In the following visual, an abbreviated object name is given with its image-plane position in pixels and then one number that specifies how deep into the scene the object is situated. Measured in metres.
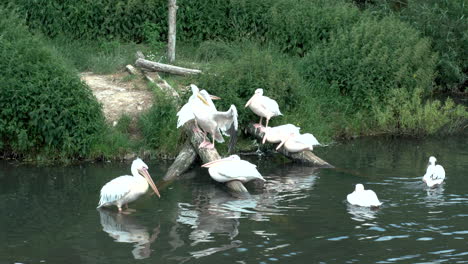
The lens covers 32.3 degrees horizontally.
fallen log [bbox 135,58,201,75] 16.58
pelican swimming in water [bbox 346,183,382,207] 10.80
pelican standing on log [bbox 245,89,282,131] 14.13
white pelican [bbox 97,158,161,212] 10.89
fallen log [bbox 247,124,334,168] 13.52
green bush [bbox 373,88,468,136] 15.98
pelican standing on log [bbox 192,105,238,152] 12.90
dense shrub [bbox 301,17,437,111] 16.53
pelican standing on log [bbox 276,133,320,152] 13.40
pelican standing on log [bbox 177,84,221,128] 13.23
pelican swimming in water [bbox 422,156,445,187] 11.80
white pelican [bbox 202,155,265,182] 11.95
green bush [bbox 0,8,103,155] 13.66
